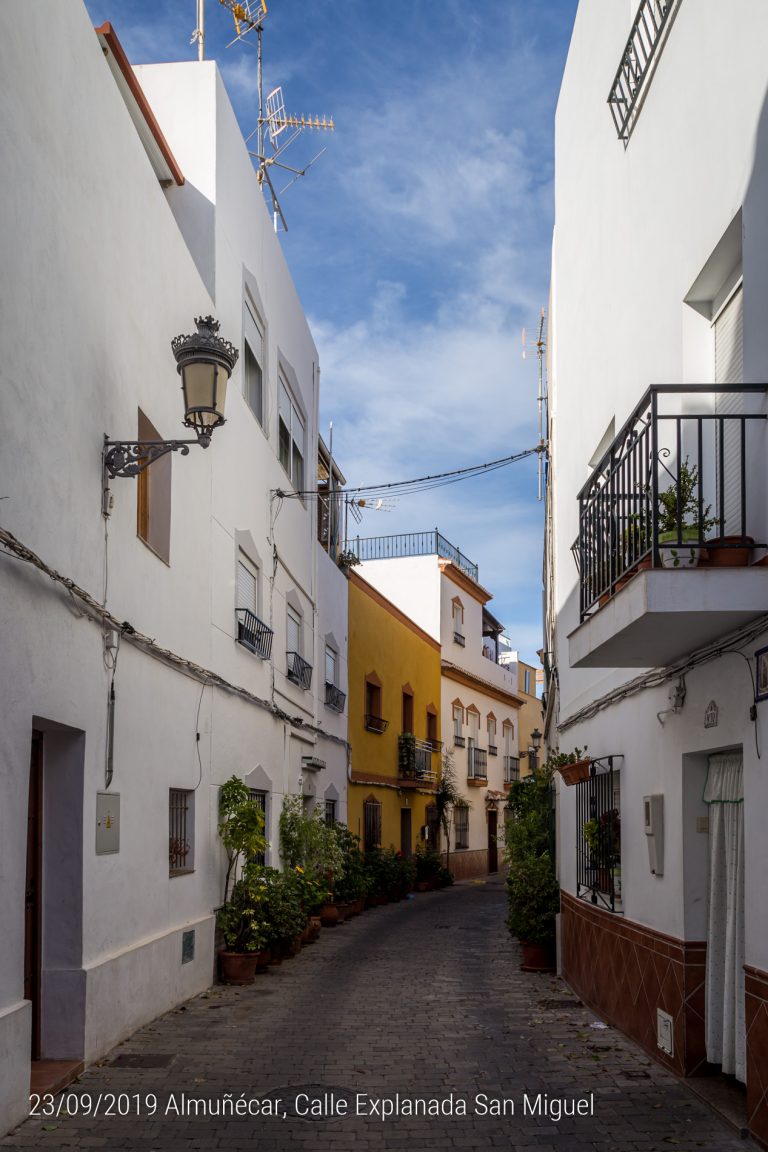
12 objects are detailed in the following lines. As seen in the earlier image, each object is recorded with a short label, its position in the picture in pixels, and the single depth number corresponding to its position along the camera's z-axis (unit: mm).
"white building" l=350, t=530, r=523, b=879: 33188
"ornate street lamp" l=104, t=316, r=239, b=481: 8445
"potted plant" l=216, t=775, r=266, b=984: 11797
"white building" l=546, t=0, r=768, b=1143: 6137
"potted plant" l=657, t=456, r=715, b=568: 6242
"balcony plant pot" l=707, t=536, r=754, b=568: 6090
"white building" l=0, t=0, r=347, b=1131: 6844
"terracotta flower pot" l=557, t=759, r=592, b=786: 10258
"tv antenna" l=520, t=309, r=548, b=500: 20469
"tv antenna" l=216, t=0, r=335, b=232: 17578
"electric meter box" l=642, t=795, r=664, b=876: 7895
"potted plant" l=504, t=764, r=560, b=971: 13055
